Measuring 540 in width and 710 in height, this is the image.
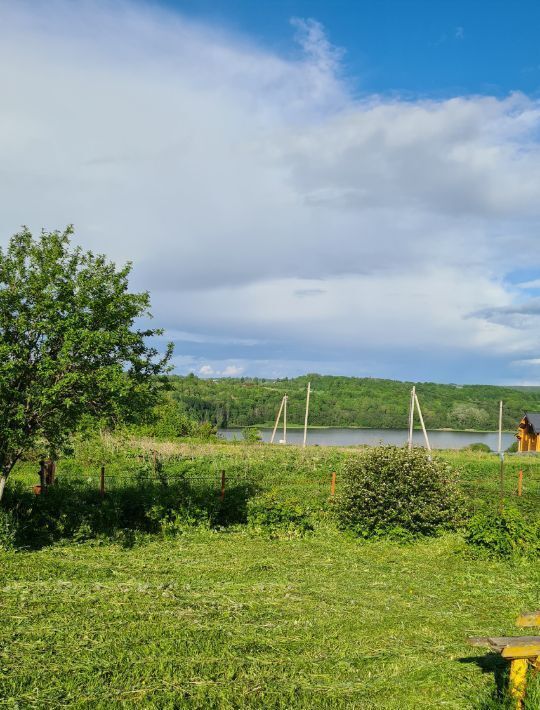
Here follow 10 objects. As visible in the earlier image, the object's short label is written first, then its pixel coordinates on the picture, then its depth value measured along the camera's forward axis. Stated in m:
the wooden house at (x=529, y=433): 52.72
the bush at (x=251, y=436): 49.35
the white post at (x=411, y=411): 39.37
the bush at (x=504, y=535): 12.58
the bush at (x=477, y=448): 52.87
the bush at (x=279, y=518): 15.13
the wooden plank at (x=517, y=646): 4.91
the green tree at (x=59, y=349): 11.93
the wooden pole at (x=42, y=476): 15.19
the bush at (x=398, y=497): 14.95
